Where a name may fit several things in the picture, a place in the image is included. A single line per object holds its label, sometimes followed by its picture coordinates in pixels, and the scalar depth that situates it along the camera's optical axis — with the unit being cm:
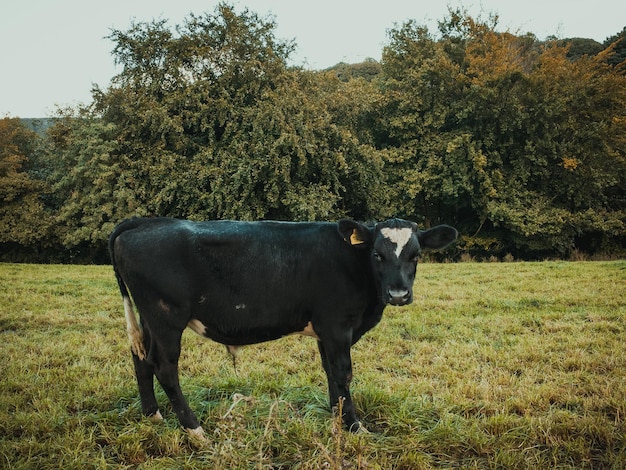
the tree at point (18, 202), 2417
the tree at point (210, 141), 2117
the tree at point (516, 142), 2372
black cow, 377
